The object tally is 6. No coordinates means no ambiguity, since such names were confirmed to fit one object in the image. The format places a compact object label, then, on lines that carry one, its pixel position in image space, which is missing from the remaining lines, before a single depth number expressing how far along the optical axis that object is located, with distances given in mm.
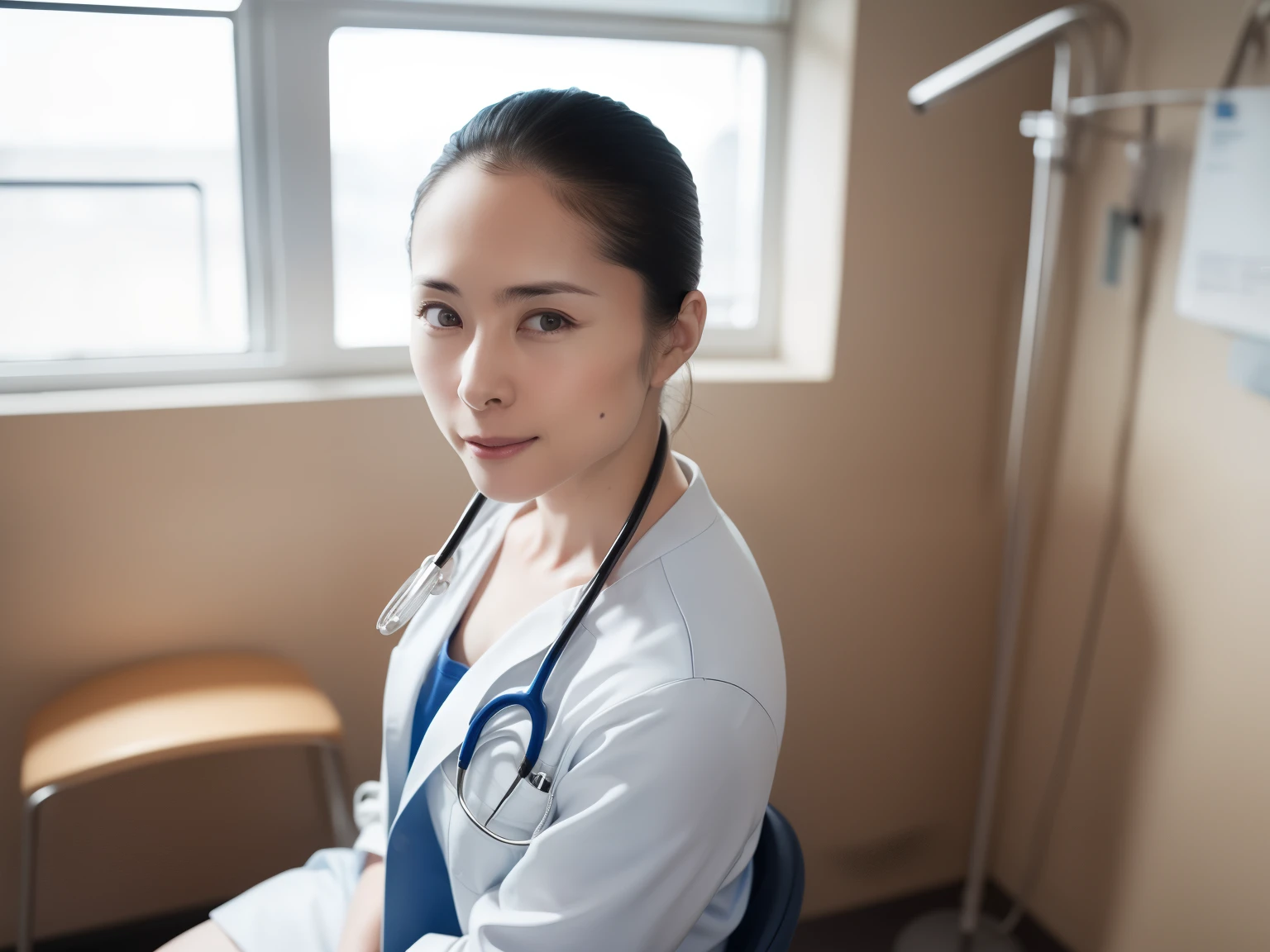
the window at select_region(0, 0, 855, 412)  1526
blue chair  886
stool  1255
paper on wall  1291
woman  818
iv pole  1336
